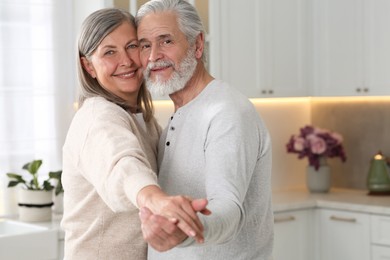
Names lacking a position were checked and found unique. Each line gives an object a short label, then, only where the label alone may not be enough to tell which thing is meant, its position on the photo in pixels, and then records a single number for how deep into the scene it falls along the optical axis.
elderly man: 2.04
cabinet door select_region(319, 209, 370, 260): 4.71
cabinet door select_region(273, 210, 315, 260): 4.83
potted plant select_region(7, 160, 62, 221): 4.19
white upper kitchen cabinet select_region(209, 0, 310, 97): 4.88
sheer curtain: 4.41
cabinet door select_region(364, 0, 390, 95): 4.98
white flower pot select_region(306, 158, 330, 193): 5.32
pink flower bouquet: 5.31
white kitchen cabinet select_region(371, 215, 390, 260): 4.55
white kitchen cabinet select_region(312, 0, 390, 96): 5.02
